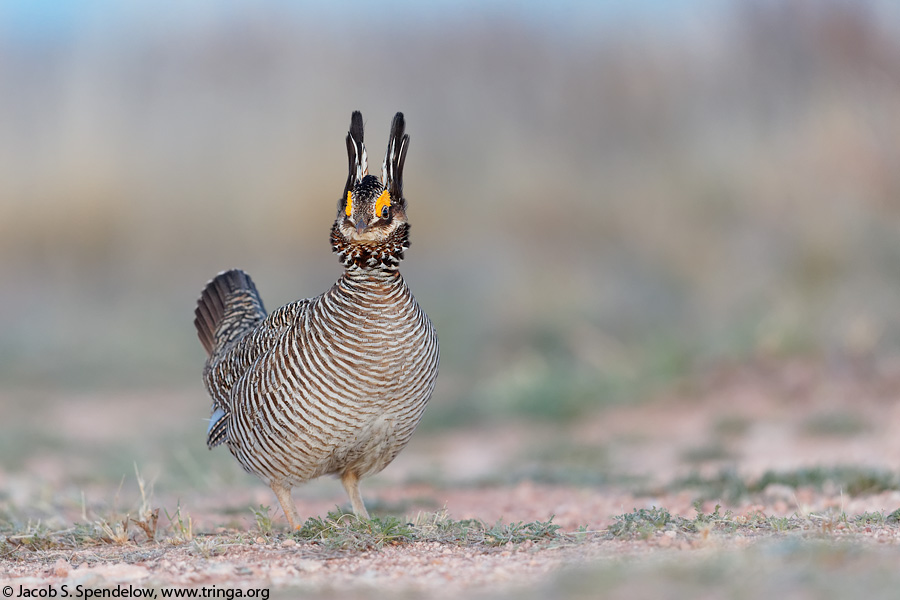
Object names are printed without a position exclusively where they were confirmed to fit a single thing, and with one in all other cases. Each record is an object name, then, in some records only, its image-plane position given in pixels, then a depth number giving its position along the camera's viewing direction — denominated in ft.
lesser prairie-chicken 32.01
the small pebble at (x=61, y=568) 27.09
